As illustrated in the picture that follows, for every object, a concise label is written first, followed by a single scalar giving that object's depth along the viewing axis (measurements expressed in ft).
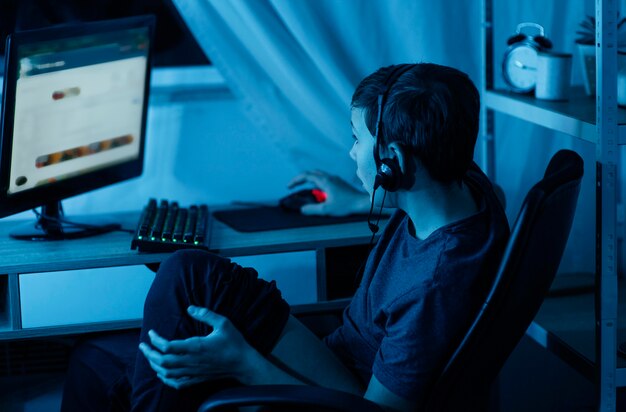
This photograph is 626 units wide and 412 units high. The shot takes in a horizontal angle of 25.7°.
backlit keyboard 8.78
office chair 7.11
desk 8.64
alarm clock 9.52
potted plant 9.30
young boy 7.34
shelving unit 7.97
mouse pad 9.39
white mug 9.15
